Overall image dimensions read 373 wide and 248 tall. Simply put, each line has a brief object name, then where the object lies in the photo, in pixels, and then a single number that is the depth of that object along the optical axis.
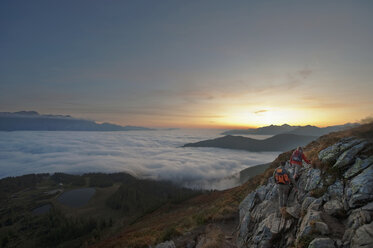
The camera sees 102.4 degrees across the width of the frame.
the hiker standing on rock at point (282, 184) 11.22
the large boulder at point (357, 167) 8.74
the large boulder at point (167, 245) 12.91
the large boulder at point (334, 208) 7.53
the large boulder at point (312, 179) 10.35
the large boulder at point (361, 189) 7.15
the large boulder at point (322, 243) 6.14
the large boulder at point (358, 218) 6.24
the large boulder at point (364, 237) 5.42
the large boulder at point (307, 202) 9.09
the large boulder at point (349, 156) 9.67
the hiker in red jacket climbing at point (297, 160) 12.74
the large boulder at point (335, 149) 10.68
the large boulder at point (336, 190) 8.47
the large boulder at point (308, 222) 7.19
